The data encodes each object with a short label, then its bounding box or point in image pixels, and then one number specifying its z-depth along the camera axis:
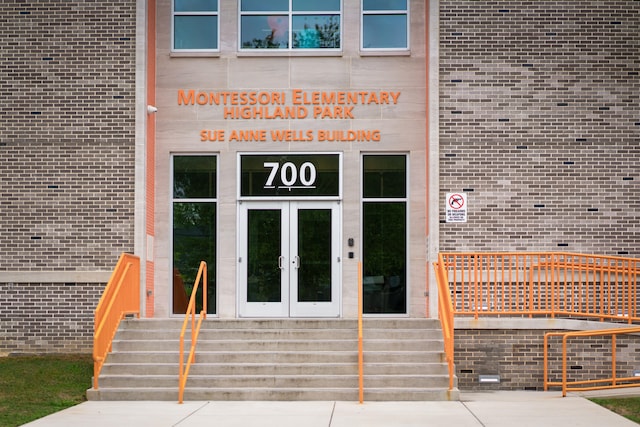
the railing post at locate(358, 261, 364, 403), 12.58
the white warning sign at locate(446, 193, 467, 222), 15.88
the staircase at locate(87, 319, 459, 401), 12.82
